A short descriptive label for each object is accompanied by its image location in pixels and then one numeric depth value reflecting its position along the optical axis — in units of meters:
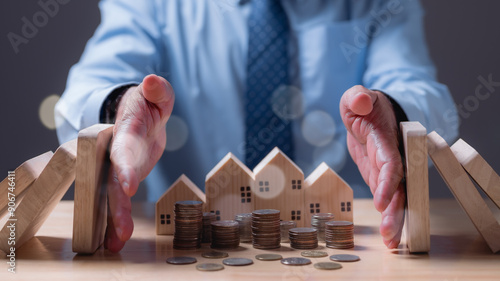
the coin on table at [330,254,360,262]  0.96
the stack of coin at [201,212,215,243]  1.14
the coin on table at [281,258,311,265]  0.94
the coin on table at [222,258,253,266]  0.94
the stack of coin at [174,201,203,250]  1.08
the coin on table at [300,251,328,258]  1.00
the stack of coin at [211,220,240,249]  1.08
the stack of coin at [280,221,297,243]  1.15
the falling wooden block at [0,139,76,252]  1.04
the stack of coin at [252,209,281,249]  1.08
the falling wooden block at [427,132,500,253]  1.04
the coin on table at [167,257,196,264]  0.95
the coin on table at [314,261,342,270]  0.91
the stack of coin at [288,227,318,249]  1.07
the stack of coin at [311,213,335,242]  1.15
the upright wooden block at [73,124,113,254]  1.02
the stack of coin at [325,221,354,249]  1.07
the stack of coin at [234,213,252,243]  1.15
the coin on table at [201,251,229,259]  1.00
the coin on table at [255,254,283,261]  0.97
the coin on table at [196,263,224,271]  0.91
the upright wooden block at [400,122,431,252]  1.01
